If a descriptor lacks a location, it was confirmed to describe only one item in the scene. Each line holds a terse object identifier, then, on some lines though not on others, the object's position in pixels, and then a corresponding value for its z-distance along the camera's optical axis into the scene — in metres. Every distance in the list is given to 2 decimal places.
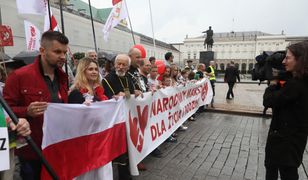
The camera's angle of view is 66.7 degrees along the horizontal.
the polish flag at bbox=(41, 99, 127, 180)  2.08
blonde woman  2.43
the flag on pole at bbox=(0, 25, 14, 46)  5.52
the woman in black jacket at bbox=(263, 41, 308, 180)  2.15
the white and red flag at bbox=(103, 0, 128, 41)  6.91
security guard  9.46
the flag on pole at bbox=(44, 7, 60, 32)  5.05
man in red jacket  1.85
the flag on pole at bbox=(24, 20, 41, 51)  5.55
